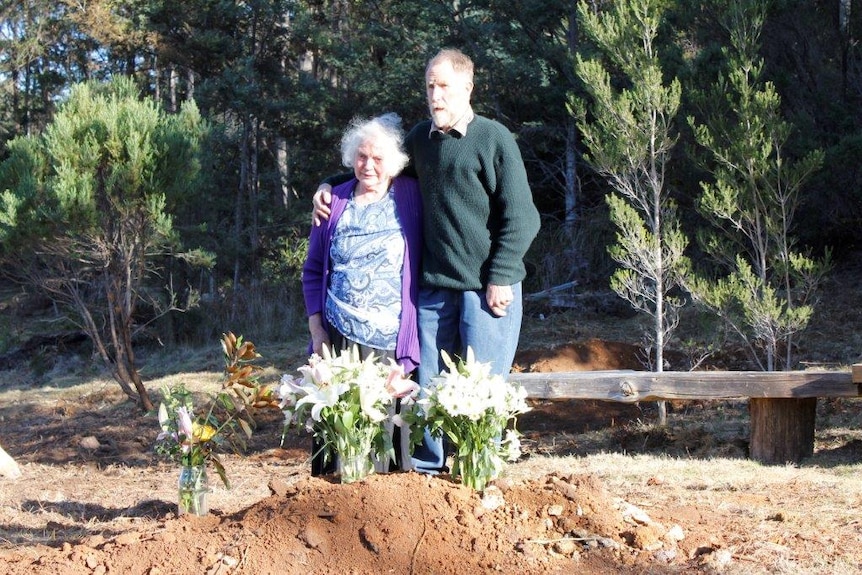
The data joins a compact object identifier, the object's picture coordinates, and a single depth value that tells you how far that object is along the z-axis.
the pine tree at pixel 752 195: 7.43
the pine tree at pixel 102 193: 8.54
